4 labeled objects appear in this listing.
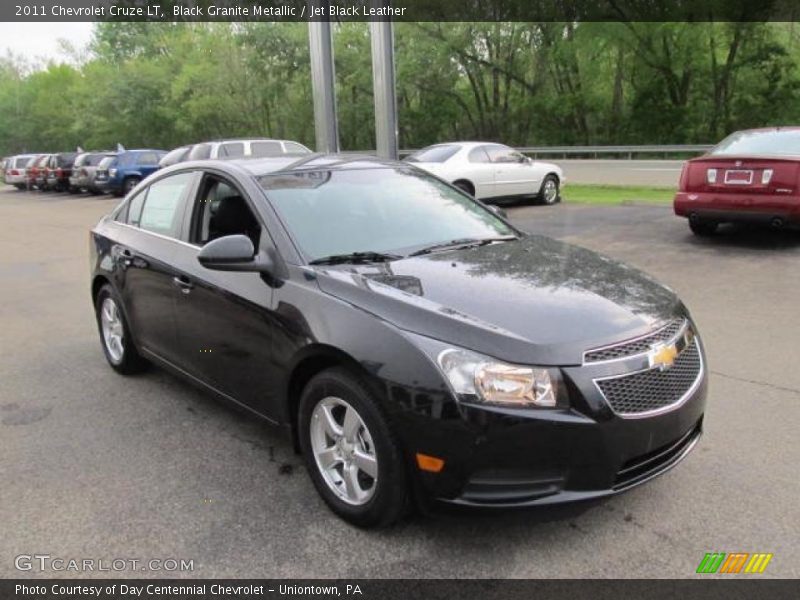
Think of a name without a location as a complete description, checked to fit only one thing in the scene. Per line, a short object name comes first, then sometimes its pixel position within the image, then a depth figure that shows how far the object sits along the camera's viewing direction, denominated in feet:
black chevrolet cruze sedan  8.69
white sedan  46.62
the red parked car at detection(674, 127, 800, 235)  27.61
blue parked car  83.56
